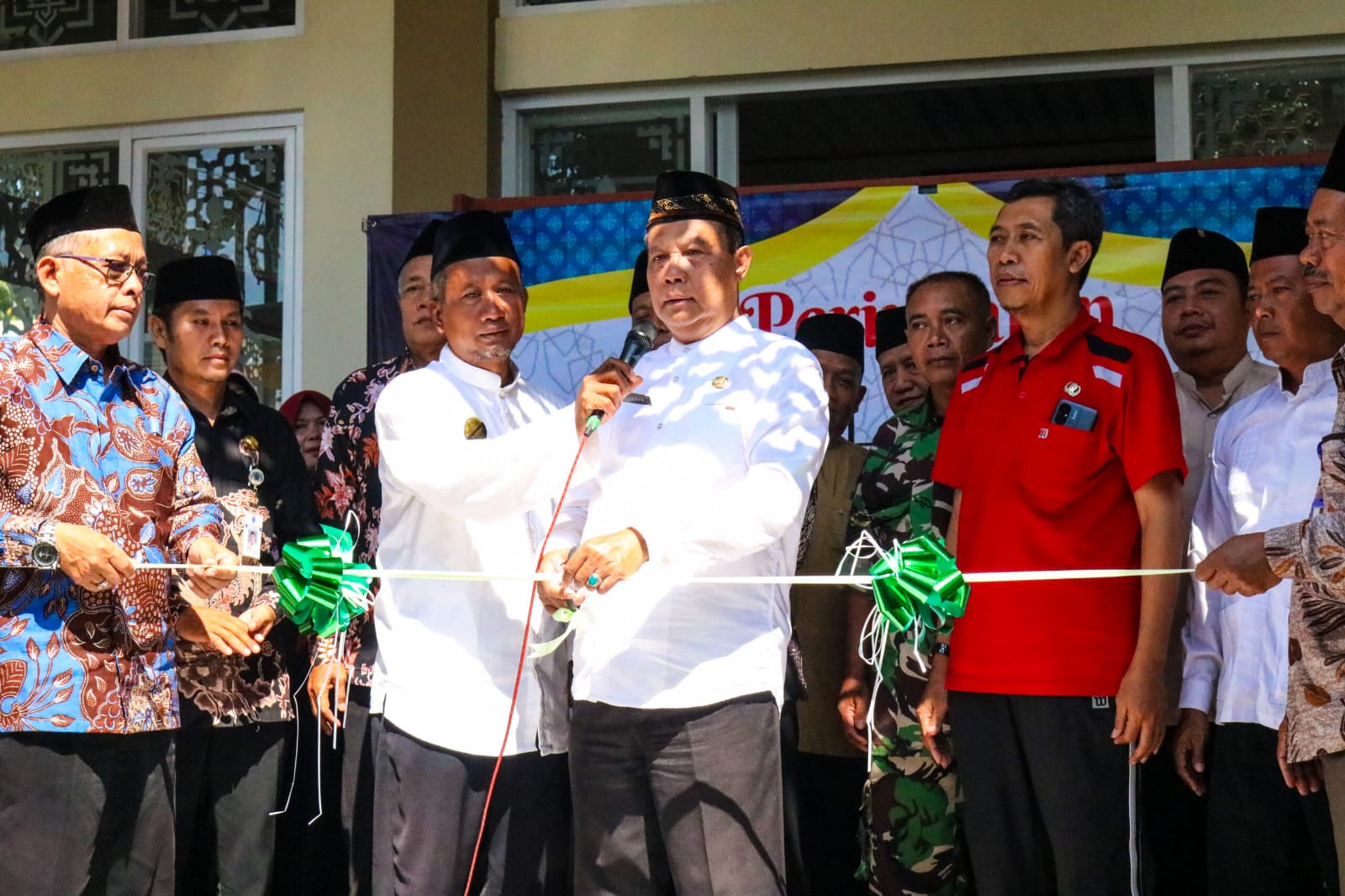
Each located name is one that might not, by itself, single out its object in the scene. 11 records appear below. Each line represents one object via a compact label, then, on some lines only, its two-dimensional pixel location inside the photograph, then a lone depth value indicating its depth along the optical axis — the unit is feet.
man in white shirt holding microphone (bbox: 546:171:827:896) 10.70
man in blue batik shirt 11.11
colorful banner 17.31
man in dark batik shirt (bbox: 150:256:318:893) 14.48
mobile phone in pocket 11.82
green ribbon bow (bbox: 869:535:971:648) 10.52
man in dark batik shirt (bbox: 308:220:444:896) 14.66
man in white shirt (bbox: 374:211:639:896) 11.88
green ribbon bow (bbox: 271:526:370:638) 11.57
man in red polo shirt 11.35
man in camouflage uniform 13.46
